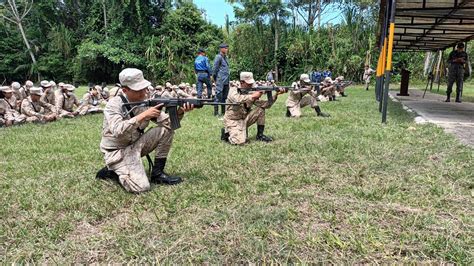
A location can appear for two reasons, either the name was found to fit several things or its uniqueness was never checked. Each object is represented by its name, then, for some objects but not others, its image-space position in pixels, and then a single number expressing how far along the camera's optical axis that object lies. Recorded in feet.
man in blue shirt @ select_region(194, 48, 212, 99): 30.81
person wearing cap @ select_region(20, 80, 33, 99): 34.16
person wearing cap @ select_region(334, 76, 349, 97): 44.35
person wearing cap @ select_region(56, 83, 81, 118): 32.50
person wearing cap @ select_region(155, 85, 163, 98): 37.86
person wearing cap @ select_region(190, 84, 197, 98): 44.89
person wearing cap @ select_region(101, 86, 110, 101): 43.09
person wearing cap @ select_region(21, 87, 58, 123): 29.73
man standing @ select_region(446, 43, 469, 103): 35.94
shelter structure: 24.30
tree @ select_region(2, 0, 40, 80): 93.71
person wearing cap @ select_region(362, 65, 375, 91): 64.64
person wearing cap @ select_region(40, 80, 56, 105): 31.95
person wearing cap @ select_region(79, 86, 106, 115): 34.64
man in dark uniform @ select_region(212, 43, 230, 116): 28.19
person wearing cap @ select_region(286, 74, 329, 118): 28.02
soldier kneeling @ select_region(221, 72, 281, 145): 18.80
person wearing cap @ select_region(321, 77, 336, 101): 40.29
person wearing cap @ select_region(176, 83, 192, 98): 40.36
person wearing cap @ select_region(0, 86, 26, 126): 28.89
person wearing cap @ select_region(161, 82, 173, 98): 37.19
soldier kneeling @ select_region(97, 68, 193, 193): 11.46
